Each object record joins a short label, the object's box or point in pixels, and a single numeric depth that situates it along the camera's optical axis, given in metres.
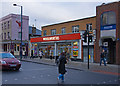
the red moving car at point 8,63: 12.31
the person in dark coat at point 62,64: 9.03
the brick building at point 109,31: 18.44
